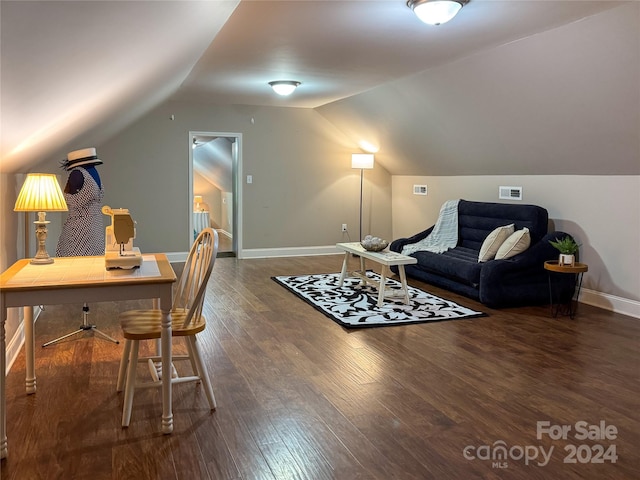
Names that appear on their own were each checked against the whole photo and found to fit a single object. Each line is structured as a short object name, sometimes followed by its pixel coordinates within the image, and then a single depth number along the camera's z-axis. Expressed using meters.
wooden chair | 2.59
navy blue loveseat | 4.91
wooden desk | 2.32
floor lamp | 7.69
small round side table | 4.62
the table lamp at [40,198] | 2.94
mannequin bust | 3.97
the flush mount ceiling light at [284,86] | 5.76
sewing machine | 2.71
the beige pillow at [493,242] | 5.30
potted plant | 4.70
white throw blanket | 6.27
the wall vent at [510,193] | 5.95
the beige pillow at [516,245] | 5.07
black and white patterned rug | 4.48
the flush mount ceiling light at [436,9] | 3.15
